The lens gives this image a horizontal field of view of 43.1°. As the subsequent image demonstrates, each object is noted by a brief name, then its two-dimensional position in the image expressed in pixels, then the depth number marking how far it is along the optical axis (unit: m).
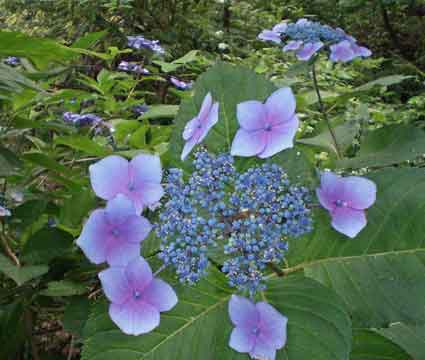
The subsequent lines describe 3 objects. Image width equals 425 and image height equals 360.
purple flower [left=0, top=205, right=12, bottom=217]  0.77
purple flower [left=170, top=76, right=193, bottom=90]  1.99
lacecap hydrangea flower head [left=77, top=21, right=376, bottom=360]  0.53
